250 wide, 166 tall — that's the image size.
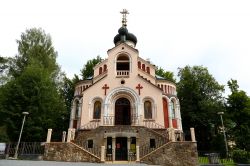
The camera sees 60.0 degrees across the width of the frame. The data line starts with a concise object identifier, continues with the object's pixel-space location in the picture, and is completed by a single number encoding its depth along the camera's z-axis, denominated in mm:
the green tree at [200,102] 30625
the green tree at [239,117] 24641
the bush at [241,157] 16109
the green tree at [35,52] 31016
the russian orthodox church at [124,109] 17906
